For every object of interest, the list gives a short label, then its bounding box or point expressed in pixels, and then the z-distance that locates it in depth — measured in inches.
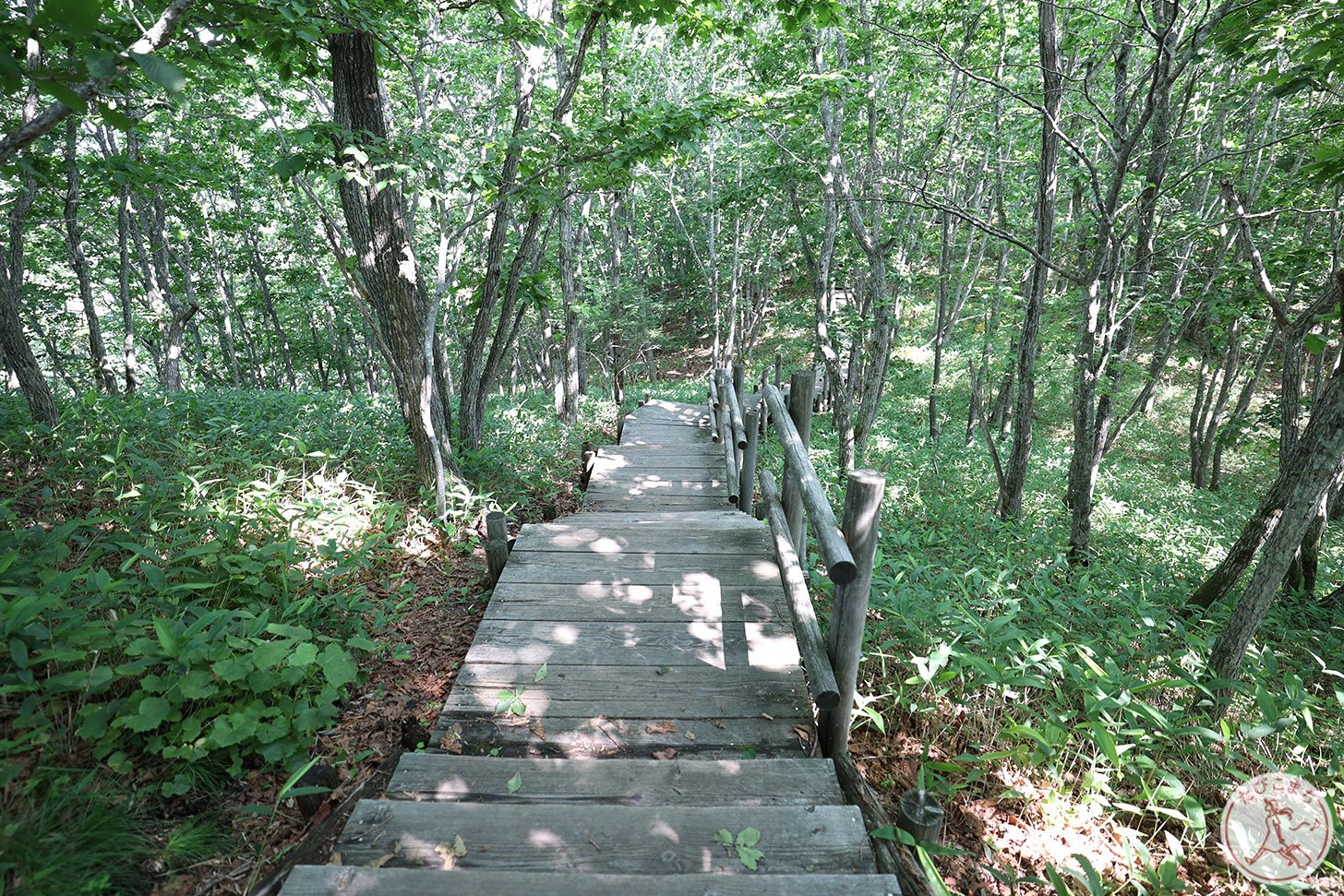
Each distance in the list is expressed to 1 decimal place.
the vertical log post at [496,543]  153.0
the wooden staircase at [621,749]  75.6
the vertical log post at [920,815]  74.1
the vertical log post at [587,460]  290.8
